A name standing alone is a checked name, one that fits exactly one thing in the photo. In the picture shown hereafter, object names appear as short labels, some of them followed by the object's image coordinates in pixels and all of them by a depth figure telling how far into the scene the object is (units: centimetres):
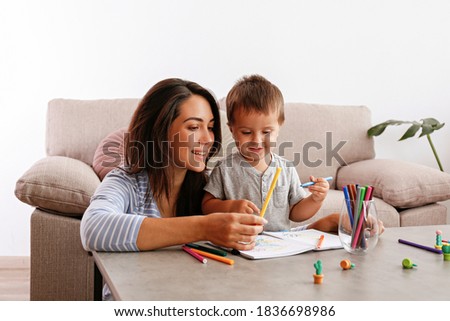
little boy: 164
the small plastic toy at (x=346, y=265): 111
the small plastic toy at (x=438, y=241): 134
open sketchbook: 121
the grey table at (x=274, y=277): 94
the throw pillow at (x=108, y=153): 259
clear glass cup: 123
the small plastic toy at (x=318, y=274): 101
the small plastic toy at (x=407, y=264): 113
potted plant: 333
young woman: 147
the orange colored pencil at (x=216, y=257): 113
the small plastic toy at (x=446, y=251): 123
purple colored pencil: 130
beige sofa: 219
